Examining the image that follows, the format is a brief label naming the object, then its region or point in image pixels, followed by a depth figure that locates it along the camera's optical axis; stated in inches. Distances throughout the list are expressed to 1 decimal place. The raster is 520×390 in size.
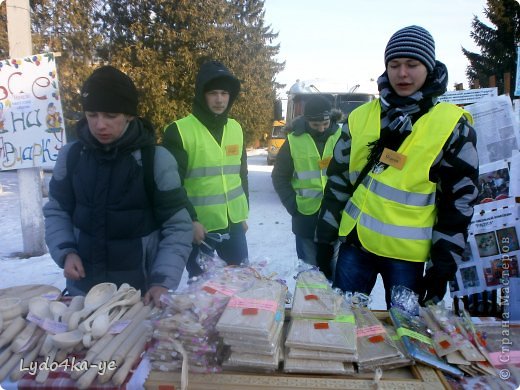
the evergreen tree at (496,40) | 500.7
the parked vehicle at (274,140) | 613.6
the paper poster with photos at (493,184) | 101.0
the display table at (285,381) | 51.0
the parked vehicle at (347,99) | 340.5
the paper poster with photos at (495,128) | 104.9
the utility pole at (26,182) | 202.7
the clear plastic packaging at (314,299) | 60.1
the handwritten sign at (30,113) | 191.5
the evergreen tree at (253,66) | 600.4
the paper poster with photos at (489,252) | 96.0
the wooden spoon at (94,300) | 57.9
